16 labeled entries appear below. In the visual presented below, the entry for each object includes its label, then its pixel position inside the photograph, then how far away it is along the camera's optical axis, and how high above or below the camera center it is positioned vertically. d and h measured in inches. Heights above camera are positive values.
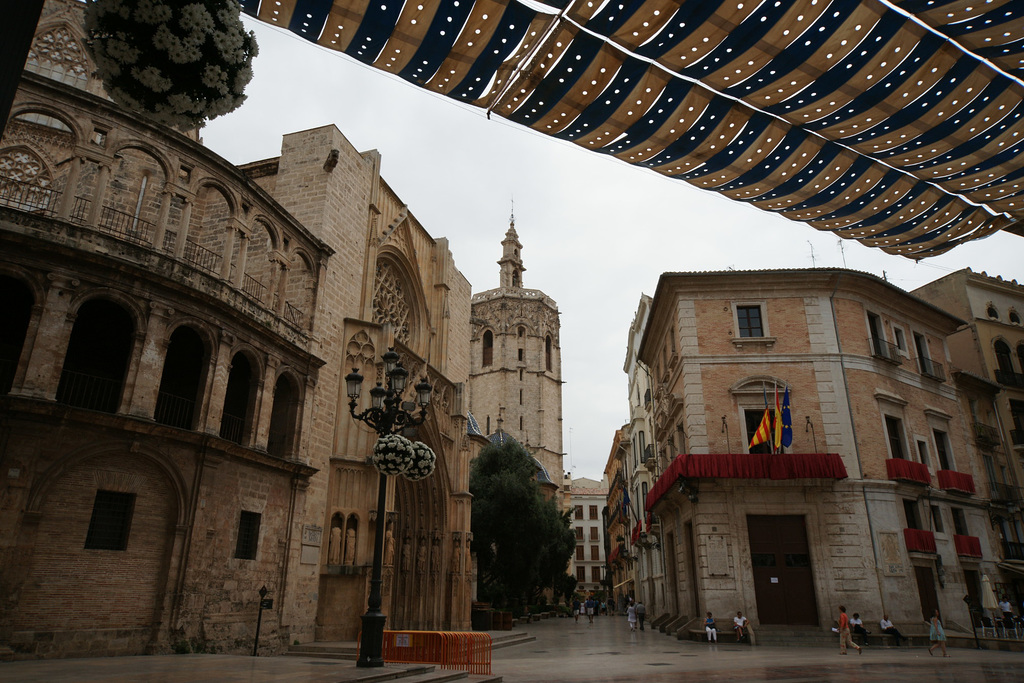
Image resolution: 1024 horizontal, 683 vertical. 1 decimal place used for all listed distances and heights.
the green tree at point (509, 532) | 1401.3 +87.6
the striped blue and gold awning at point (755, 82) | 135.5 +104.8
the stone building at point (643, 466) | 1237.0 +210.1
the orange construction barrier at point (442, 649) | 461.7 -49.1
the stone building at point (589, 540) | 3678.6 +195.6
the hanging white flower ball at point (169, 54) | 139.3 +106.0
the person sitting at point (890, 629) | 756.0 -53.9
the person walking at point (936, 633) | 644.7 -50.8
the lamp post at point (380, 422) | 420.8 +103.6
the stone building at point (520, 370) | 2829.7 +856.7
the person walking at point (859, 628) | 748.0 -52.5
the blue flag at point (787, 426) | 802.8 +174.5
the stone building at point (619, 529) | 1943.7 +156.8
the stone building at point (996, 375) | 1080.8 +365.7
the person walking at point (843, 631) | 663.1 -49.8
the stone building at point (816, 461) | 808.9 +141.8
